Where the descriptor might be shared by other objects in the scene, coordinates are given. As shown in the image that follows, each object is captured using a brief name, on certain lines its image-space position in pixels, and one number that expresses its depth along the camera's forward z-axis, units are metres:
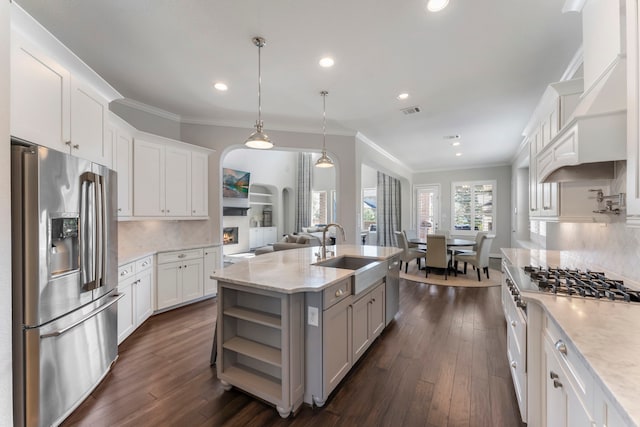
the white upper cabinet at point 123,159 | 2.99
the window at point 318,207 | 10.98
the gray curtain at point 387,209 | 9.20
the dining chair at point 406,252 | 5.98
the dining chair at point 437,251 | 5.41
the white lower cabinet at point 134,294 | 2.79
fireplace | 8.74
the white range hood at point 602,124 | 1.36
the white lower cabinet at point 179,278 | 3.60
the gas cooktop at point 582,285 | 1.47
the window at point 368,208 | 10.19
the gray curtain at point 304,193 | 10.91
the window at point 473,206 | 8.32
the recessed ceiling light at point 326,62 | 2.68
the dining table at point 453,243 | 5.81
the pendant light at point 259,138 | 2.39
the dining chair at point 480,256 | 5.25
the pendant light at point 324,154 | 3.45
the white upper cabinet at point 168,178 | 3.46
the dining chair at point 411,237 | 6.49
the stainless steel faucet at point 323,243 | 2.77
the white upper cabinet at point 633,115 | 1.15
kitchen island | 1.82
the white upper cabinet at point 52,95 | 1.58
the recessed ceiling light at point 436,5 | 1.92
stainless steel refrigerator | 1.54
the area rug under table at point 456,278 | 5.19
